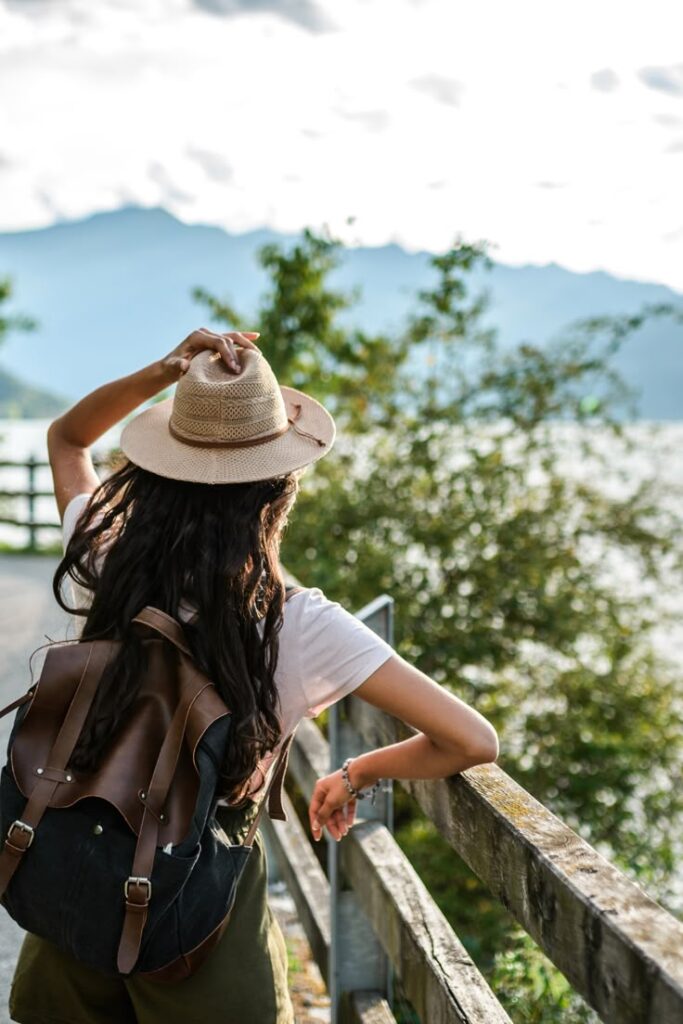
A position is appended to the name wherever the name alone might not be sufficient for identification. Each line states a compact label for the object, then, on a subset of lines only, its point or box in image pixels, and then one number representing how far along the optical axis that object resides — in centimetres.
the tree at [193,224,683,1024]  667
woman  176
